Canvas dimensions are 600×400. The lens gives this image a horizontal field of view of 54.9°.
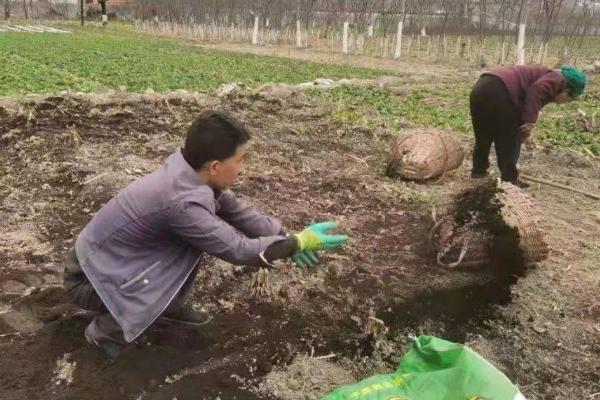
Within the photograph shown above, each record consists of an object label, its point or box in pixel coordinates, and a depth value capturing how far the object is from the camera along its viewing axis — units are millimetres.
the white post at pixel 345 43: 22889
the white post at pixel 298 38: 26156
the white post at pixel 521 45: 17297
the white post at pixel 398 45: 21734
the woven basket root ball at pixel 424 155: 5309
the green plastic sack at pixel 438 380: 1906
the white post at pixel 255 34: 27441
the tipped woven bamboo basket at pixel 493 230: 3508
